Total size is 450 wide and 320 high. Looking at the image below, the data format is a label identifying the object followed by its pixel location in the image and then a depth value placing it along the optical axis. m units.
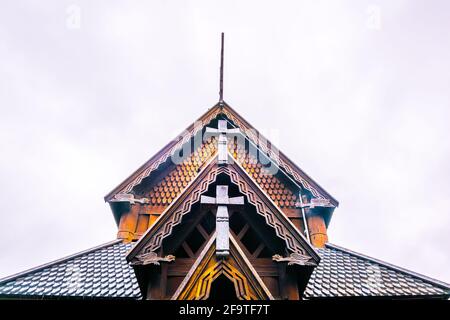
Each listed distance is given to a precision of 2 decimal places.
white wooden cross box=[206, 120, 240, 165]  6.45
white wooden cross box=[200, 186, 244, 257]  5.50
